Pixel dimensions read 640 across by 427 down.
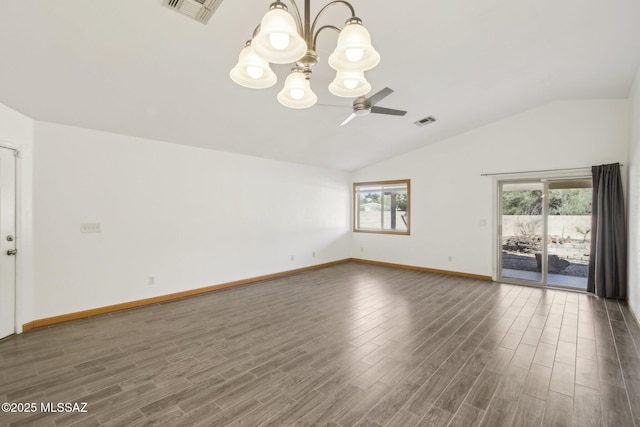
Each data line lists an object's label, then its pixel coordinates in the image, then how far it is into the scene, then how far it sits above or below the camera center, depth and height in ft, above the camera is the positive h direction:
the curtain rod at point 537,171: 16.31 +2.62
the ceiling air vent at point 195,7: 7.13 +5.30
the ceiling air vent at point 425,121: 16.82 +5.55
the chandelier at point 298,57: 4.73 +3.08
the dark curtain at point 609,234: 14.85 -1.13
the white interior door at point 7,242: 10.47 -1.14
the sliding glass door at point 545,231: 16.81 -1.18
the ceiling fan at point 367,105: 9.96 +4.06
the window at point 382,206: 24.11 +0.57
